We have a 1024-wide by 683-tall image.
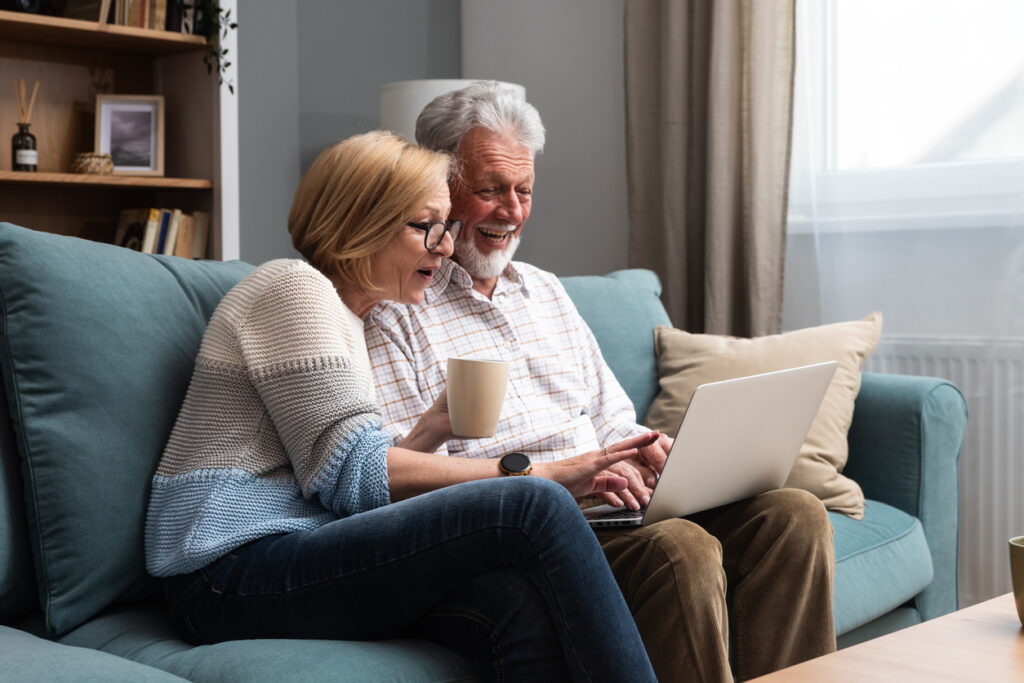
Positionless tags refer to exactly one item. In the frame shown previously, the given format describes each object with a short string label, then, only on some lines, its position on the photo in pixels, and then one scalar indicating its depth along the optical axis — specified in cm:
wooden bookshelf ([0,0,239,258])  306
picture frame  316
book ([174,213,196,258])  311
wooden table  106
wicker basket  301
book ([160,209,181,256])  309
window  252
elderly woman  122
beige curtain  285
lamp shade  307
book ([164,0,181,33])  307
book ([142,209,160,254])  308
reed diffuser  297
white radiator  250
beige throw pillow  207
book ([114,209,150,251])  312
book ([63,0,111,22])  298
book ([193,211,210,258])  315
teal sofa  122
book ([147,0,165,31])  304
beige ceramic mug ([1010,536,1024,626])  119
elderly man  150
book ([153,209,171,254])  309
